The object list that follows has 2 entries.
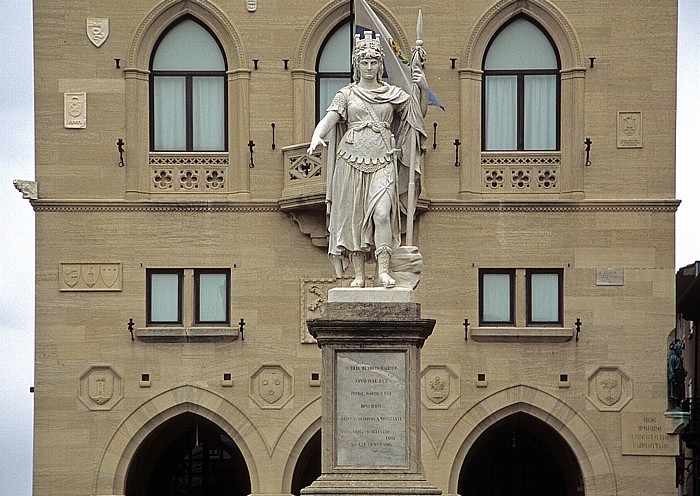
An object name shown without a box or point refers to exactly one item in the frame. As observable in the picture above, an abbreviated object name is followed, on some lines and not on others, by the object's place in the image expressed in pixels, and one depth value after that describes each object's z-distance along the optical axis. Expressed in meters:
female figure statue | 26.83
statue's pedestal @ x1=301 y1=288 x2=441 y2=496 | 26.16
